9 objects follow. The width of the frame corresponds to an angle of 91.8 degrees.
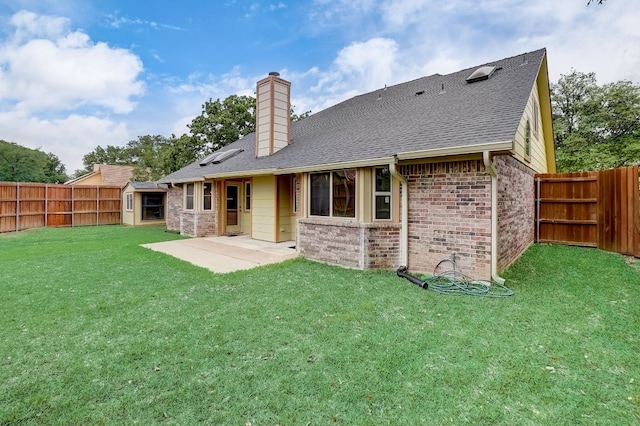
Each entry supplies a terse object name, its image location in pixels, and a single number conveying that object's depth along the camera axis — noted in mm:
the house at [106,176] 26339
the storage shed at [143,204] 17062
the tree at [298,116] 25328
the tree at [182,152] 21812
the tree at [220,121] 22359
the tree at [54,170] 41094
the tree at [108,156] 46625
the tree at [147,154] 32688
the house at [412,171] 5543
